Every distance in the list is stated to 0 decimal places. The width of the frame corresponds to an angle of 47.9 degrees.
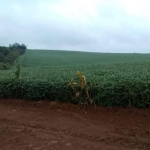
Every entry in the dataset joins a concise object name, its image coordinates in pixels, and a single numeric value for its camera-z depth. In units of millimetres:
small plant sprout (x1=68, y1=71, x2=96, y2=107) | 4602
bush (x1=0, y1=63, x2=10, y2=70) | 18984
